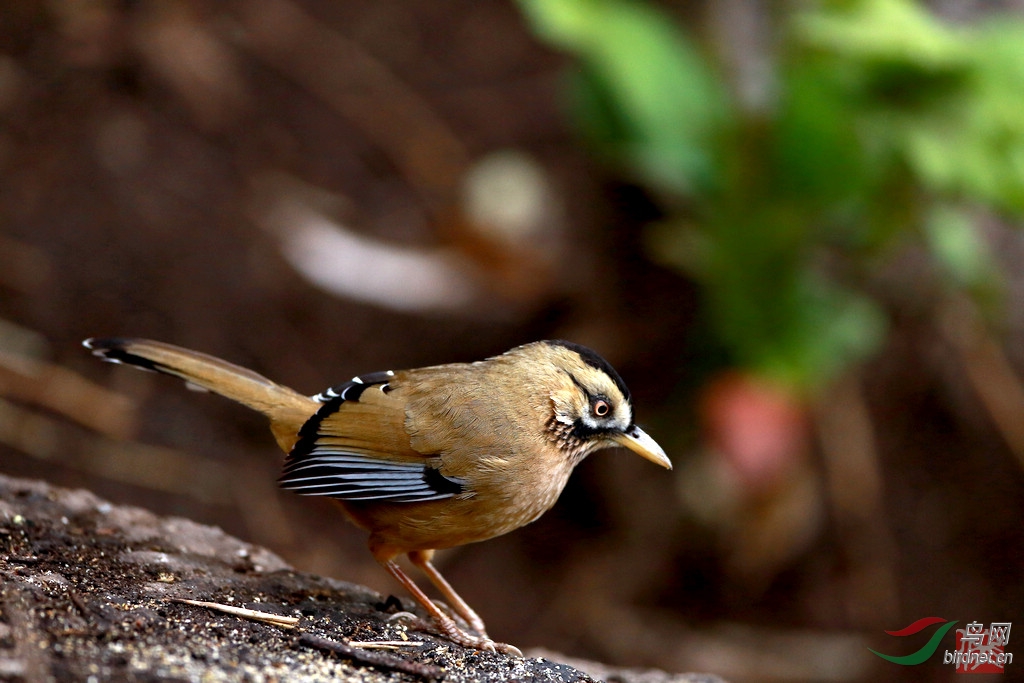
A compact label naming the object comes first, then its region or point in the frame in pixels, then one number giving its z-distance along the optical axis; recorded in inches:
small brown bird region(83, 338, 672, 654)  308.2
